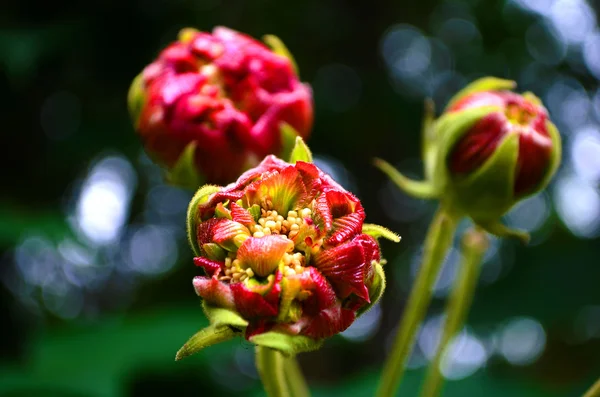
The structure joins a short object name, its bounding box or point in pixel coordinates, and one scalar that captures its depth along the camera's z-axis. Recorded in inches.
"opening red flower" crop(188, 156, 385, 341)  13.8
